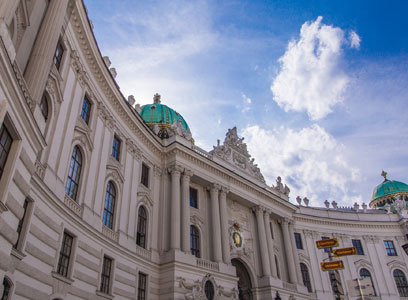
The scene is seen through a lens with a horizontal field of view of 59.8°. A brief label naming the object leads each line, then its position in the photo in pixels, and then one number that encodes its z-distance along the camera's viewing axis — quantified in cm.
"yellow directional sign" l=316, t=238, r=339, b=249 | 1605
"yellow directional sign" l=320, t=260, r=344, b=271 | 1499
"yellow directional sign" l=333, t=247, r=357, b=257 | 1582
